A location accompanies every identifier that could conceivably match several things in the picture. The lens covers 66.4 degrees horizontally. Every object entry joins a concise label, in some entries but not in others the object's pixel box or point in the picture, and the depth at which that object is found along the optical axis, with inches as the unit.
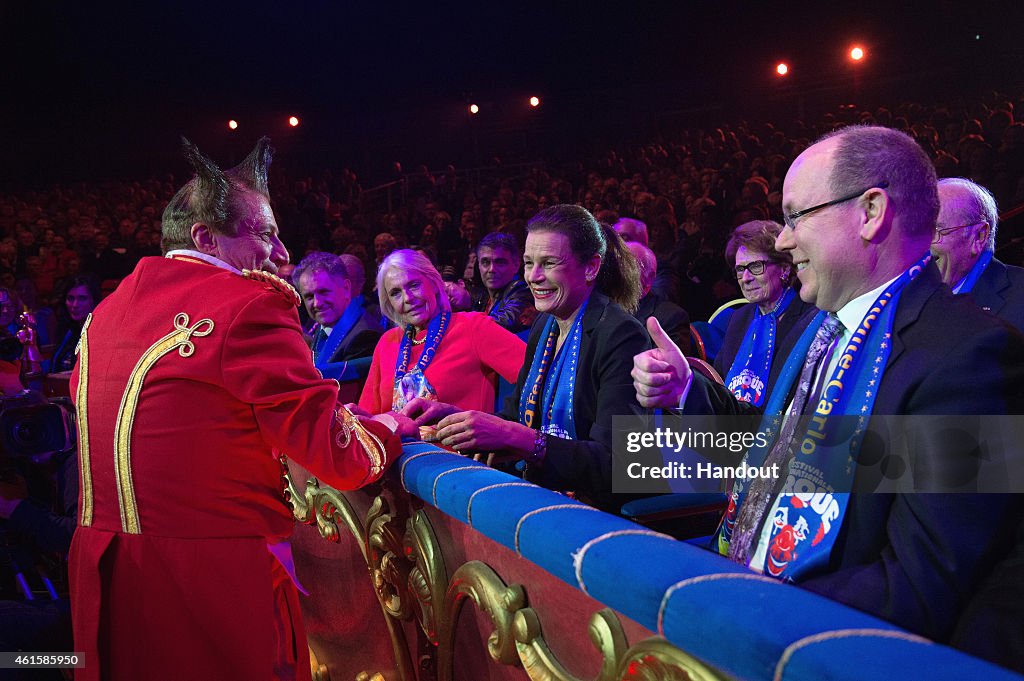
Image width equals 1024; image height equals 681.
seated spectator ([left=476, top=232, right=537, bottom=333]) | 174.9
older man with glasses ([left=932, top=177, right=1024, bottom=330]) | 123.7
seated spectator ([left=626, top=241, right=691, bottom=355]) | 150.6
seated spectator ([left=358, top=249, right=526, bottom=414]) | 136.8
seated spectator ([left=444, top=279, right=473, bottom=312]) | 212.8
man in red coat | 66.0
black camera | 103.0
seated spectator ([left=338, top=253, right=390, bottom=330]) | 222.8
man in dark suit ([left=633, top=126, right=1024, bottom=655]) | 41.2
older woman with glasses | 142.6
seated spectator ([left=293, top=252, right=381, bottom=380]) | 196.5
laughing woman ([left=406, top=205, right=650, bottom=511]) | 81.2
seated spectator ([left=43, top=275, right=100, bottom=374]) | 267.4
